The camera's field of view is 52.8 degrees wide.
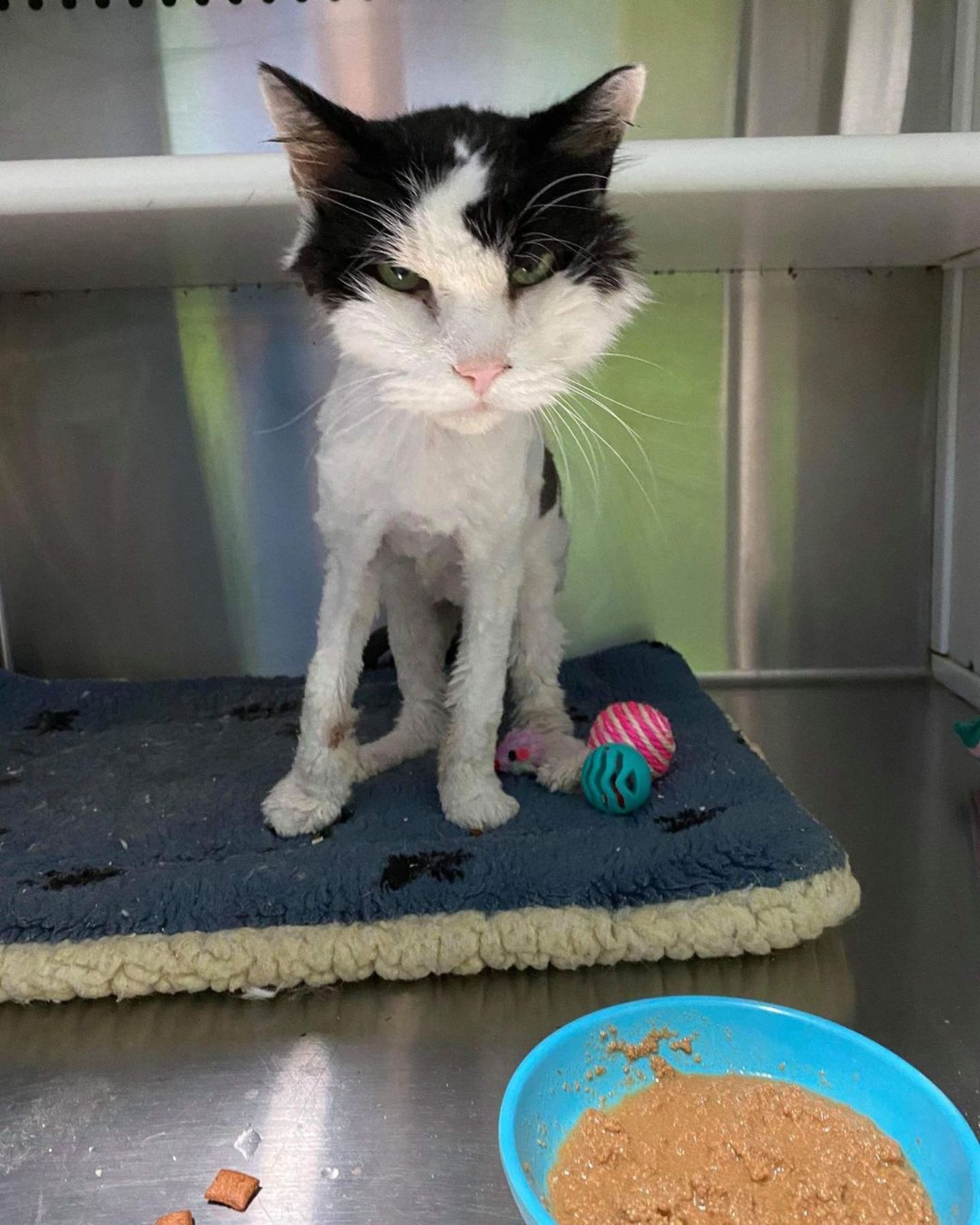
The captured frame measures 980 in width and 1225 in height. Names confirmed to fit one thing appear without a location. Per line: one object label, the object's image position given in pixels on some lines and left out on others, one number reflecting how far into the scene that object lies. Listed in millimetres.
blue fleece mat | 756
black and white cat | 688
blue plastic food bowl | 501
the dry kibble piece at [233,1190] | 541
